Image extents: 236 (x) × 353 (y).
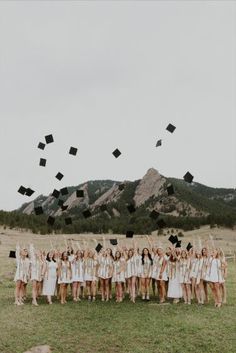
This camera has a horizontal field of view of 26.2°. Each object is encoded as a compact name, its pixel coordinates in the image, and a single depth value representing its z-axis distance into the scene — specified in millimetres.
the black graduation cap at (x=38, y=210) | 19231
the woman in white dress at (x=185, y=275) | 17375
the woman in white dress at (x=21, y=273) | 17734
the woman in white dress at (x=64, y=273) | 18094
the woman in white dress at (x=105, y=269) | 18422
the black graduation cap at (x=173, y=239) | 19125
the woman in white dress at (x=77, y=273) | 18375
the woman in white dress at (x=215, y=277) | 16969
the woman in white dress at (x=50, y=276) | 18062
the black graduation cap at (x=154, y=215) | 19281
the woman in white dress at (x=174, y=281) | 17609
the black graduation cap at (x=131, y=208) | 20181
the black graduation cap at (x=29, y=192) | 19369
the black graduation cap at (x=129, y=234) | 20444
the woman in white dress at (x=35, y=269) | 17844
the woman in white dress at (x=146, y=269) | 18234
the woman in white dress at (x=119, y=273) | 18058
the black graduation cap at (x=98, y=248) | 19250
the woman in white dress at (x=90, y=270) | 18578
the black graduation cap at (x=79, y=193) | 20025
